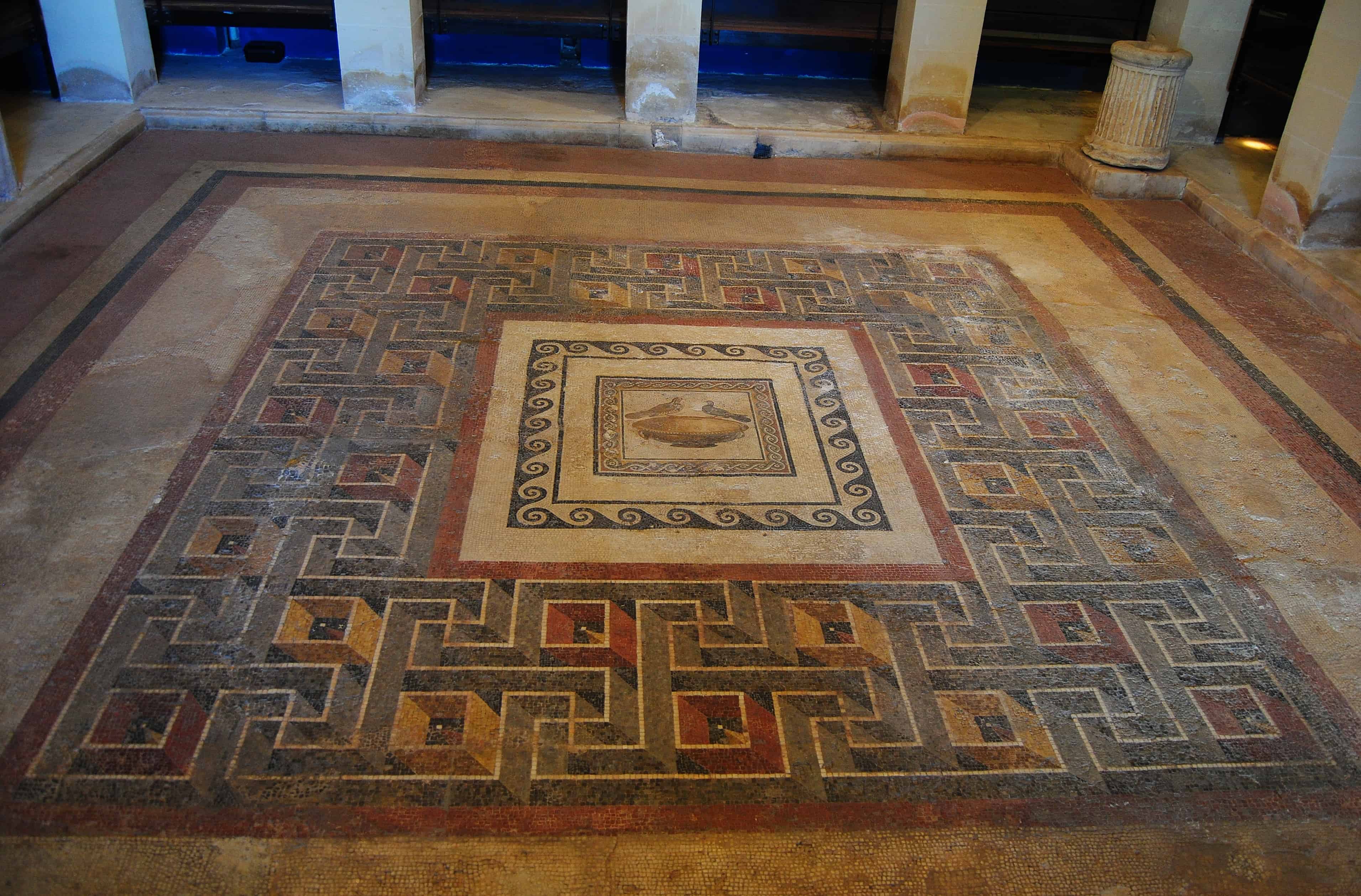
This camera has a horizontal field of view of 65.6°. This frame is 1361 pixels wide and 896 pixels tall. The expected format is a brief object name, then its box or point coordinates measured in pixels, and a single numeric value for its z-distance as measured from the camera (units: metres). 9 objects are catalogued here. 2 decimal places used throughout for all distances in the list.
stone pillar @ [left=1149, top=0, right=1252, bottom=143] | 6.33
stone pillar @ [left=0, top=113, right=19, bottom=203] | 5.06
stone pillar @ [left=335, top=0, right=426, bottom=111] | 6.33
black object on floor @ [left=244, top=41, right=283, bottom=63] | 7.41
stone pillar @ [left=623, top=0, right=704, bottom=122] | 6.43
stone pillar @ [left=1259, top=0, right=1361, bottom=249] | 5.05
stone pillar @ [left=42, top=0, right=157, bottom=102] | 6.19
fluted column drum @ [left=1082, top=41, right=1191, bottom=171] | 5.93
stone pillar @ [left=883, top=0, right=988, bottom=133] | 6.50
